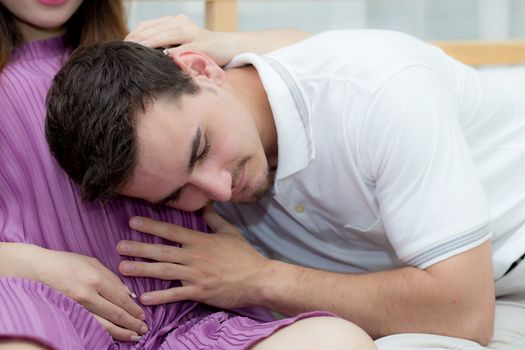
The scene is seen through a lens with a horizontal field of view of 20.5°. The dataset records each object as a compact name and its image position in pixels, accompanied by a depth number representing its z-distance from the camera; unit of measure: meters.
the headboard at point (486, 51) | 2.39
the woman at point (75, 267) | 1.57
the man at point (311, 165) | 1.65
